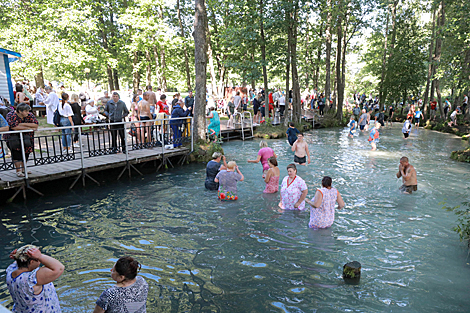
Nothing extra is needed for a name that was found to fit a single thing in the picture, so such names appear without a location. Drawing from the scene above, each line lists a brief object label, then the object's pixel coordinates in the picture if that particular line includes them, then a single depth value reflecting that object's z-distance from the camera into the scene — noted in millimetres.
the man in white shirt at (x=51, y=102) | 14195
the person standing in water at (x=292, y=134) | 14840
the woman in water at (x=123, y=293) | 3580
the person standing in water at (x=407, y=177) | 10473
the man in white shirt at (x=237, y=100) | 23047
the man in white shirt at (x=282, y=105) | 29000
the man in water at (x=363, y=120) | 26739
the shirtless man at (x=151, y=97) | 14875
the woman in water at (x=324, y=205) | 7234
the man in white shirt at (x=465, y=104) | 30069
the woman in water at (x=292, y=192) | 8327
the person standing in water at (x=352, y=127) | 24648
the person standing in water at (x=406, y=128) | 22391
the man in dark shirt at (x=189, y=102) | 17578
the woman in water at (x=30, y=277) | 3471
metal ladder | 22562
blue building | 15391
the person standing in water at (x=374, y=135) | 19109
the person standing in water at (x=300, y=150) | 12867
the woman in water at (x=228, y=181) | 9609
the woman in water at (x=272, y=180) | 10219
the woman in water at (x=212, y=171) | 10434
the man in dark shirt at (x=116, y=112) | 13185
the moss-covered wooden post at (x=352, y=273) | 5637
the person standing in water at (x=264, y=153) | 11250
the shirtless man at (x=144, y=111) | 14320
